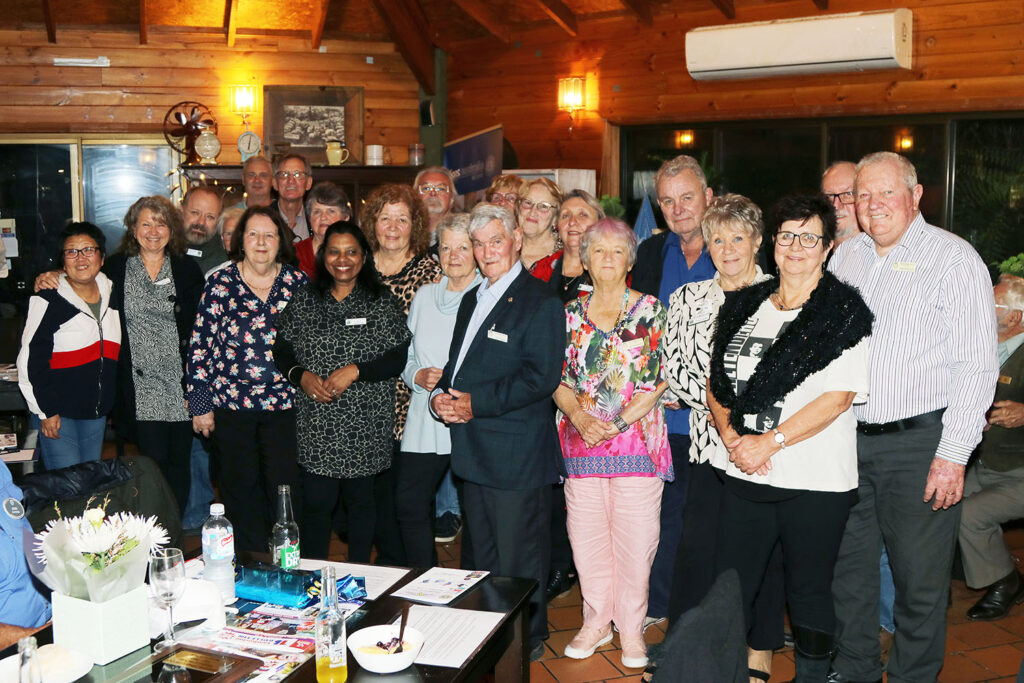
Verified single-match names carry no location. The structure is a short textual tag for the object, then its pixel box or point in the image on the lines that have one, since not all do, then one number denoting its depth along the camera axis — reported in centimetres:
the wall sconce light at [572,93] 803
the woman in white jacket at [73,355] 407
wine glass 190
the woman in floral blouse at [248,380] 375
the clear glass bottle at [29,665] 158
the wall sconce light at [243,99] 855
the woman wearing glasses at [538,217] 404
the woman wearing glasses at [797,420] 273
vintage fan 826
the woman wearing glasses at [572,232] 381
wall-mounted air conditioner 616
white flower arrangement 179
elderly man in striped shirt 284
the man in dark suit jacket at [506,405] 317
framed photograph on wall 873
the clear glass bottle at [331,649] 180
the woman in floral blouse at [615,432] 323
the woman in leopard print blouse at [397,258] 377
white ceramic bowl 182
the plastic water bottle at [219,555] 213
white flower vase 181
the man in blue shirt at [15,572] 219
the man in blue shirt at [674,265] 359
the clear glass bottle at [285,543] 230
